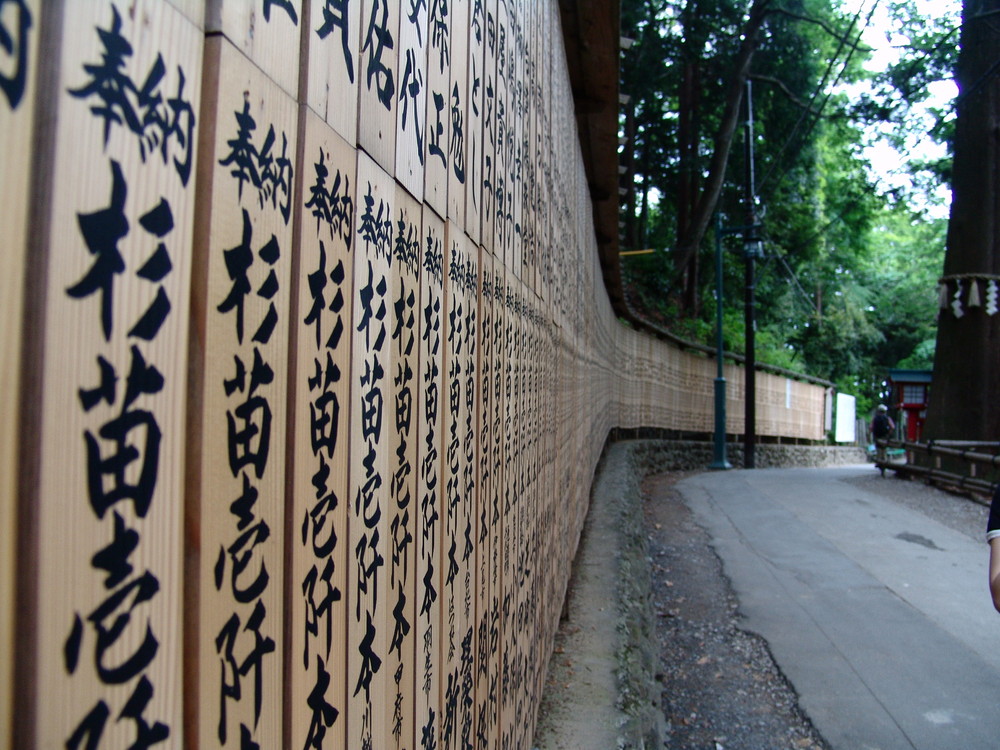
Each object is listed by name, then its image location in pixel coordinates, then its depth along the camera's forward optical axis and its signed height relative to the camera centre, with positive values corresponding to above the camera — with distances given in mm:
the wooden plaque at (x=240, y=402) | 625 -11
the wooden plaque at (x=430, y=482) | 1224 -144
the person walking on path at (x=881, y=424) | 23603 -733
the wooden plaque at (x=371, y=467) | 935 -94
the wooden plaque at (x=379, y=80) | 977 +401
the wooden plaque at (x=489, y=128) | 1746 +600
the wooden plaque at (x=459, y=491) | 1392 -182
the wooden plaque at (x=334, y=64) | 821 +357
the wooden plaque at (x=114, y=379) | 477 +5
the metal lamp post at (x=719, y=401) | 17500 -78
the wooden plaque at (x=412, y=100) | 1128 +432
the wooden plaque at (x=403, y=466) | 1087 -105
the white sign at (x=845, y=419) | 31984 -825
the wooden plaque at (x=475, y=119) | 1579 +558
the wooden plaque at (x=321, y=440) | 784 -52
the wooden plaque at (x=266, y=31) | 649 +314
